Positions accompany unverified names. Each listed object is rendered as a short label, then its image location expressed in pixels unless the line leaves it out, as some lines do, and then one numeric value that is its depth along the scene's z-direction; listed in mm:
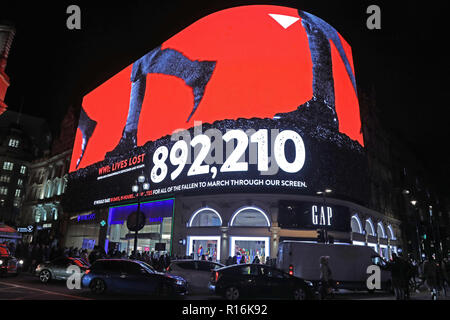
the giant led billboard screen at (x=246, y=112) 27469
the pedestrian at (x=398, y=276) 12867
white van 17641
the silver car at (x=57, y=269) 16786
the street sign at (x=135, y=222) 16641
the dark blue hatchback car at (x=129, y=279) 13320
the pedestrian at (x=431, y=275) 13773
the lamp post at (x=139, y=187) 19000
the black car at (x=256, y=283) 13312
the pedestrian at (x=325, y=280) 14250
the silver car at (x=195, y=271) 16031
